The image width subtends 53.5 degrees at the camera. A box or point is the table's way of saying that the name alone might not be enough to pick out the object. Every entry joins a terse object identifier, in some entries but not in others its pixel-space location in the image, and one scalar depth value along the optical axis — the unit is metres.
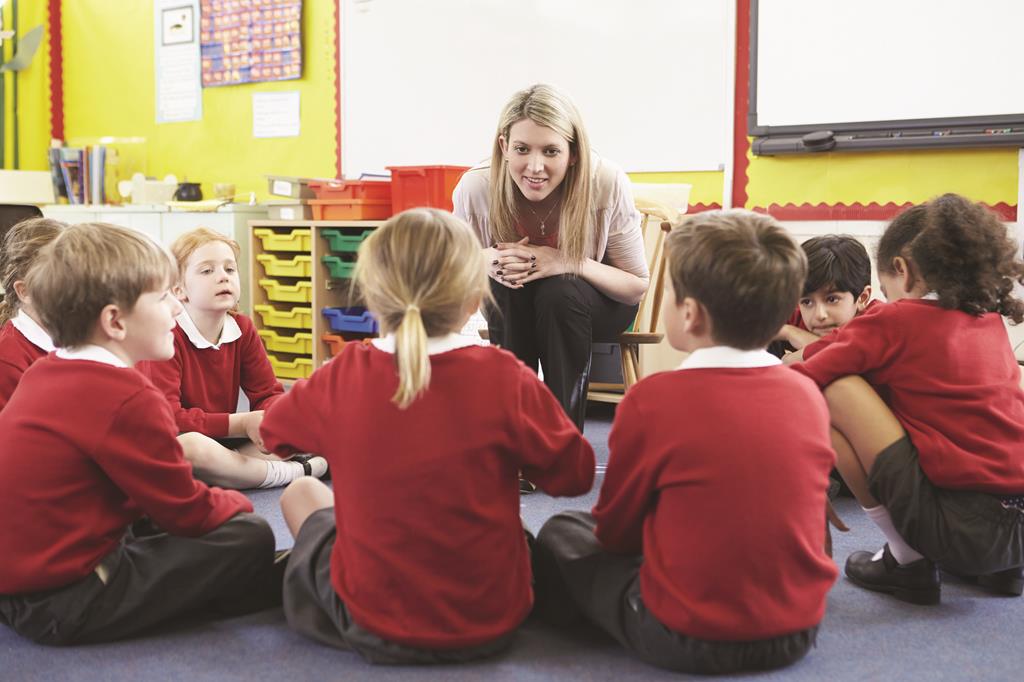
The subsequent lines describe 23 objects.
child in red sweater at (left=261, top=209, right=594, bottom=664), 1.21
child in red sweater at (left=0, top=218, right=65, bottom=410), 1.82
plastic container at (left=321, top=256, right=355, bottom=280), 3.77
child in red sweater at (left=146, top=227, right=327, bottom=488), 2.12
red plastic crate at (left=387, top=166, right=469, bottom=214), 3.48
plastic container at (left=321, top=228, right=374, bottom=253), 3.73
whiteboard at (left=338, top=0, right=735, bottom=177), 3.34
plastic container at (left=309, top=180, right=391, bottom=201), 3.71
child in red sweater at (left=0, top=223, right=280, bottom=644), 1.29
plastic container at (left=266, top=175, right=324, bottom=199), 3.88
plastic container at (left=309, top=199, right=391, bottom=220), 3.71
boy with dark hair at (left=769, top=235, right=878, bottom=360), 2.07
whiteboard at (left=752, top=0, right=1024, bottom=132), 2.88
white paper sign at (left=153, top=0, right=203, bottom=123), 4.64
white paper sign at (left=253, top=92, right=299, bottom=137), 4.36
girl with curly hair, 1.49
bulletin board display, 4.30
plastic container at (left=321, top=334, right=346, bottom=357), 3.78
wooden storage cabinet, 3.81
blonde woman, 2.10
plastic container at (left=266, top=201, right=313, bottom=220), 3.90
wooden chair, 2.47
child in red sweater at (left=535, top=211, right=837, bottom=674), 1.18
